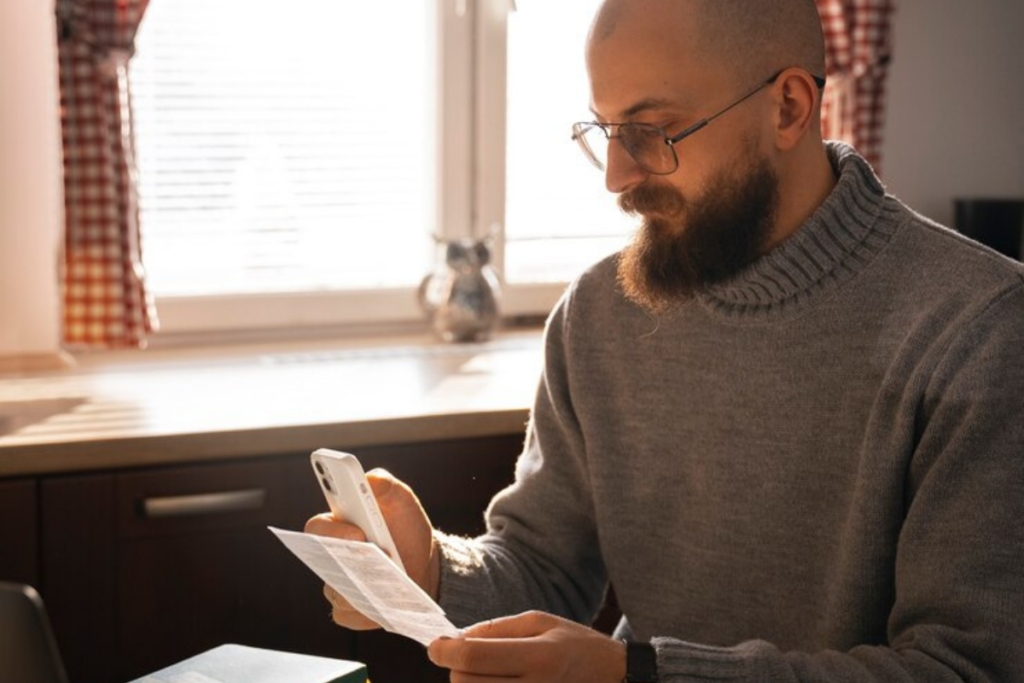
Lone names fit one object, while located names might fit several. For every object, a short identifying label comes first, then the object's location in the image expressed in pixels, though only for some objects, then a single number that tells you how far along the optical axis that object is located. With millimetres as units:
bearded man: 1311
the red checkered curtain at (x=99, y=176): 2490
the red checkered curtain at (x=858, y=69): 3113
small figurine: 2775
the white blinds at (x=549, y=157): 3006
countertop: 2004
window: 2732
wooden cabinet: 2006
